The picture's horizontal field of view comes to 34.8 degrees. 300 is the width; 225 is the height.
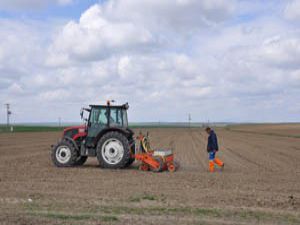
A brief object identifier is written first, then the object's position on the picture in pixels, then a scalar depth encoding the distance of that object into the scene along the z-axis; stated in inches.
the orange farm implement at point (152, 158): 577.0
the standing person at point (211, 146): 596.1
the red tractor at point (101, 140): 587.5
